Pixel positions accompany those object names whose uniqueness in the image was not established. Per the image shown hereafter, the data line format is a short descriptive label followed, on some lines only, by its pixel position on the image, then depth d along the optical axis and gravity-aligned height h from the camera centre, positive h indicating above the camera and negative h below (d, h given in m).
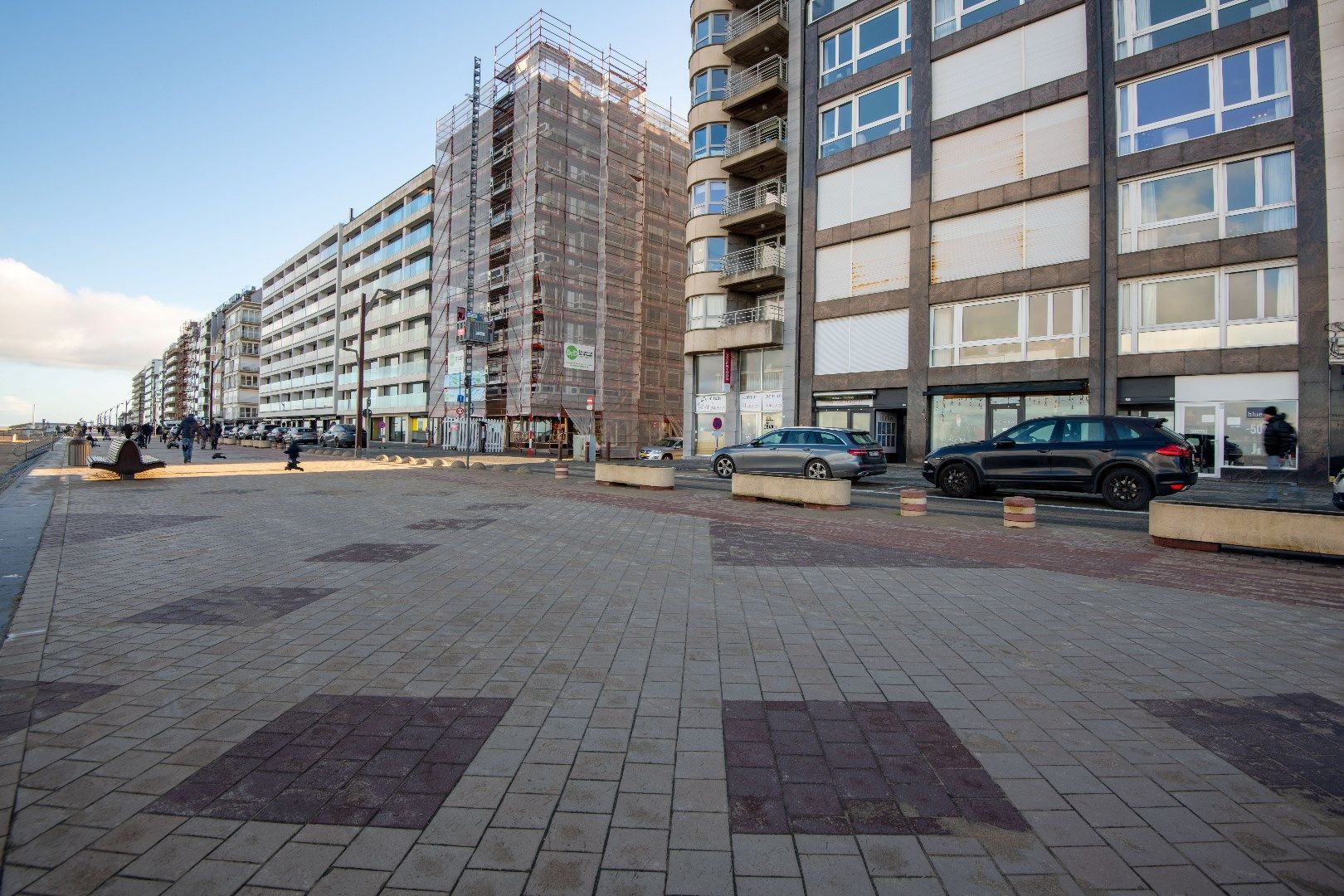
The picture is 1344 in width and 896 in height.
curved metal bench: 16.89 -0.36
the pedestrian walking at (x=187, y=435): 26.03 +0.58
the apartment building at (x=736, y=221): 28.61 +10.58
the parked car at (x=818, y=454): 15.80 -0.14
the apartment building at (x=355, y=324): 55.34 +13.39
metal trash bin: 22.12 -0.20
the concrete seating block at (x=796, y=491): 12.09 -0.86
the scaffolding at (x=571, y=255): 39.81 +13.29
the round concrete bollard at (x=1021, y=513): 9.77 -1.01
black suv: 11.08 -0.22
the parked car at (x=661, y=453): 33.75 -0.24
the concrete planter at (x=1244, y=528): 7.09 -0.96
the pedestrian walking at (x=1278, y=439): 13.19 +0.21
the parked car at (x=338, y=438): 45.88 +0.78
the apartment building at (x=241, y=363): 101.56 +14.15
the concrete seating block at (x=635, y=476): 15.71 -0.72
